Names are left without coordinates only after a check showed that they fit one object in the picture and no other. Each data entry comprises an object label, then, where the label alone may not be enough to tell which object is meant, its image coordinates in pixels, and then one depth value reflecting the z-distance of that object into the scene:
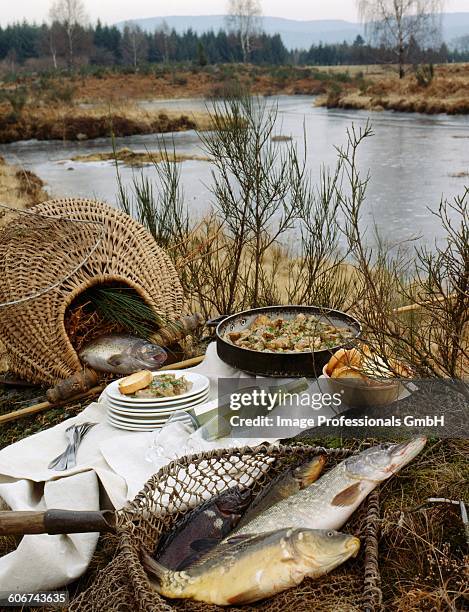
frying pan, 3.49
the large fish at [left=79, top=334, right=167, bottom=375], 4.30
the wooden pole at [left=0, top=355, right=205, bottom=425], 4.14
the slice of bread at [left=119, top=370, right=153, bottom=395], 3.43
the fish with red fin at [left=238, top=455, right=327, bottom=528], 2.57
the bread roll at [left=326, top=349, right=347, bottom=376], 3.26
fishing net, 2.14
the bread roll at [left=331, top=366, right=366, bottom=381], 3.15
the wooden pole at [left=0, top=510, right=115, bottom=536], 2.33
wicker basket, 4.31
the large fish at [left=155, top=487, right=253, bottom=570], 2.44
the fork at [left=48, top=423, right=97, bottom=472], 3.15
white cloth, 2.75
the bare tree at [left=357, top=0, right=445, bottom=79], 44.06
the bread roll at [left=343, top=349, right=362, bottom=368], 3.14
